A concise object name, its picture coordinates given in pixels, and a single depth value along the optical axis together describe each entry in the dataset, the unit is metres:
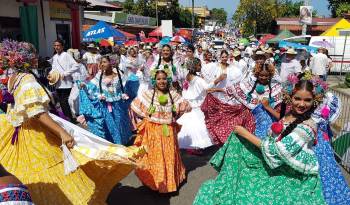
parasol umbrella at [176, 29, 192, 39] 31.21
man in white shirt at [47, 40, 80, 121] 8.69
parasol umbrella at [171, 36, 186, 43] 19.77
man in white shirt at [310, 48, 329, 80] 14.33
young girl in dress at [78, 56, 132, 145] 6.26
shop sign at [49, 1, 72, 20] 14.55
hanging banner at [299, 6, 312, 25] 26.26
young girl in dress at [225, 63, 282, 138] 5.16
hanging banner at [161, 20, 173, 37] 25.10
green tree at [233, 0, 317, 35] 48.19
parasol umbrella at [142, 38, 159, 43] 26.28
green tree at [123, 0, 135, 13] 52.06
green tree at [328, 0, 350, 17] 41.00
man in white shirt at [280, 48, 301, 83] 10.82
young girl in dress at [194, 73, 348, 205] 2.93
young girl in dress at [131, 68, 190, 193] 4.97
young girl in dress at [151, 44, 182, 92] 7.40
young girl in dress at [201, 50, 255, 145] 6.36
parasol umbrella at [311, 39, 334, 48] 19.48
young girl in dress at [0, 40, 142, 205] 3.37
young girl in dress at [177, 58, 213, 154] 6.80
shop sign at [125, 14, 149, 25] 34.62
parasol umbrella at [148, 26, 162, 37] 28.88
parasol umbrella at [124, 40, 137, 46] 19.48
